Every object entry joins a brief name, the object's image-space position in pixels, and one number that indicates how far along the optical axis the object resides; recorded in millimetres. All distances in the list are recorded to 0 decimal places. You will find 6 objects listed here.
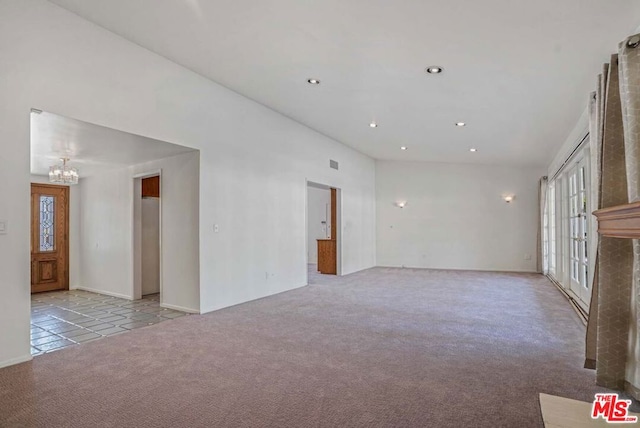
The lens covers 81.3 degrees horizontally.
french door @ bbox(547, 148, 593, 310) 5262
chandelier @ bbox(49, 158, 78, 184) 5590
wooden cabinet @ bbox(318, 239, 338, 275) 9000
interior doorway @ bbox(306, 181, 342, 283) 8938
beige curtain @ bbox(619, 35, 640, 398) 2422
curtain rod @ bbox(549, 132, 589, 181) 4949
